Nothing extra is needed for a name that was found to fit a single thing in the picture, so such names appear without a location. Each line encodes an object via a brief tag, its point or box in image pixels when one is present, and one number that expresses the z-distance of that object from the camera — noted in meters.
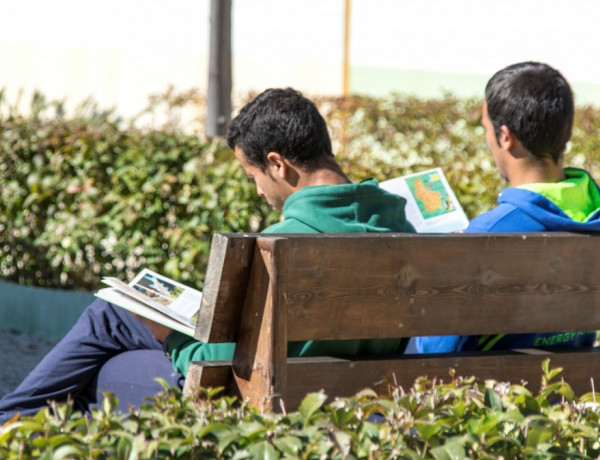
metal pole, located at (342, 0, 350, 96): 25.86
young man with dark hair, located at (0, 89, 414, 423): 5.59
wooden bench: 4.43
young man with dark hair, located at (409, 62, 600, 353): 5.43
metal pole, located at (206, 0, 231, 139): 12.72
